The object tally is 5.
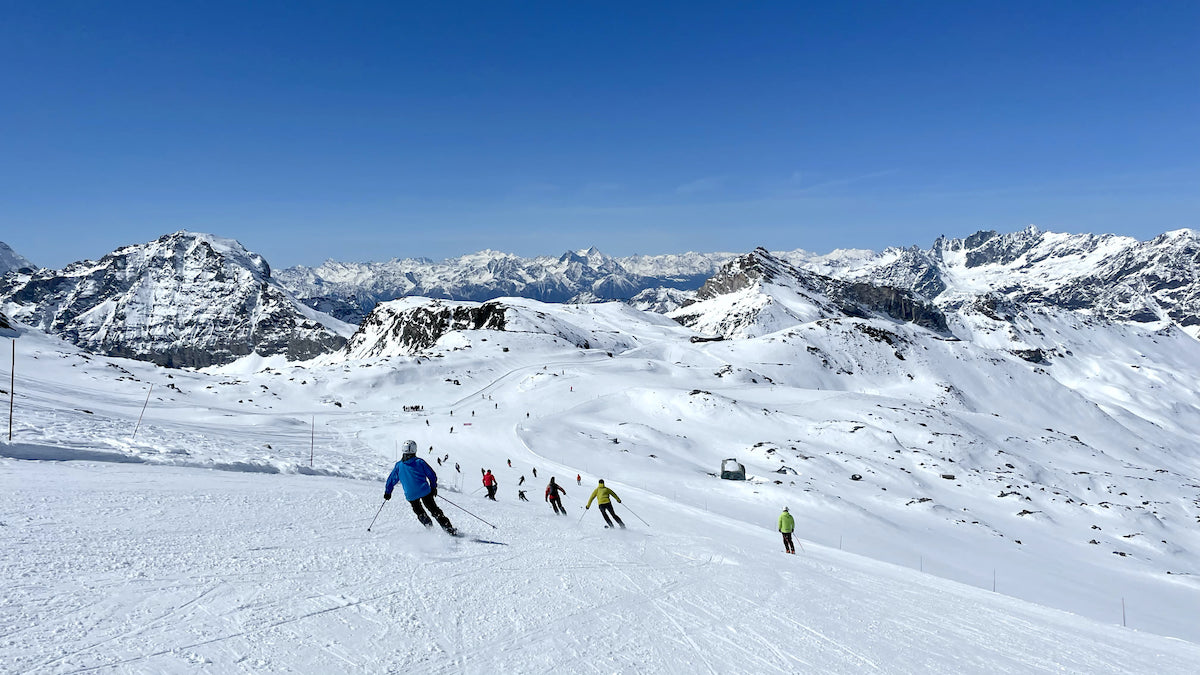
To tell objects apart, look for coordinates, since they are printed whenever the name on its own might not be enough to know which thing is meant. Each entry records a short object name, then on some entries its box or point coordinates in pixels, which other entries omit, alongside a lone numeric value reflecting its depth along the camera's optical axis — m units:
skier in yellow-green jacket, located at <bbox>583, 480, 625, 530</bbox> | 18.16
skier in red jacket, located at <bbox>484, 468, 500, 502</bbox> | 21.24
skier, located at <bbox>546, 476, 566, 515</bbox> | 19.36
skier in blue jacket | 12.56
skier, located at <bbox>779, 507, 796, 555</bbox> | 19.57
